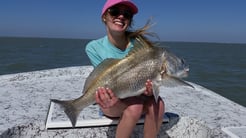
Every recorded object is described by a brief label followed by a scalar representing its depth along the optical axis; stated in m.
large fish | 1.35
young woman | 1.44
